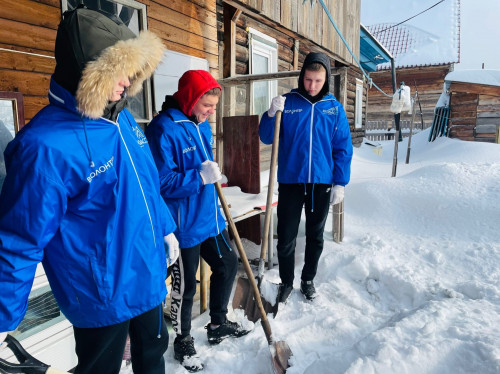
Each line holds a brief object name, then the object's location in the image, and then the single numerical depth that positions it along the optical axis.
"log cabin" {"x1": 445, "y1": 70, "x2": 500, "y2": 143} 11.67
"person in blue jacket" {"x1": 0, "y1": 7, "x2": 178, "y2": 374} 1.06
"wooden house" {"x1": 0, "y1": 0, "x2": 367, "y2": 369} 2.11
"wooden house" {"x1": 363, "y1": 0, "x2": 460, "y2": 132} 18.25
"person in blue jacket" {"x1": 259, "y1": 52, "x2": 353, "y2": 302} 2.80
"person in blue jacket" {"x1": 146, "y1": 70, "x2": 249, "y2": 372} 1.97
